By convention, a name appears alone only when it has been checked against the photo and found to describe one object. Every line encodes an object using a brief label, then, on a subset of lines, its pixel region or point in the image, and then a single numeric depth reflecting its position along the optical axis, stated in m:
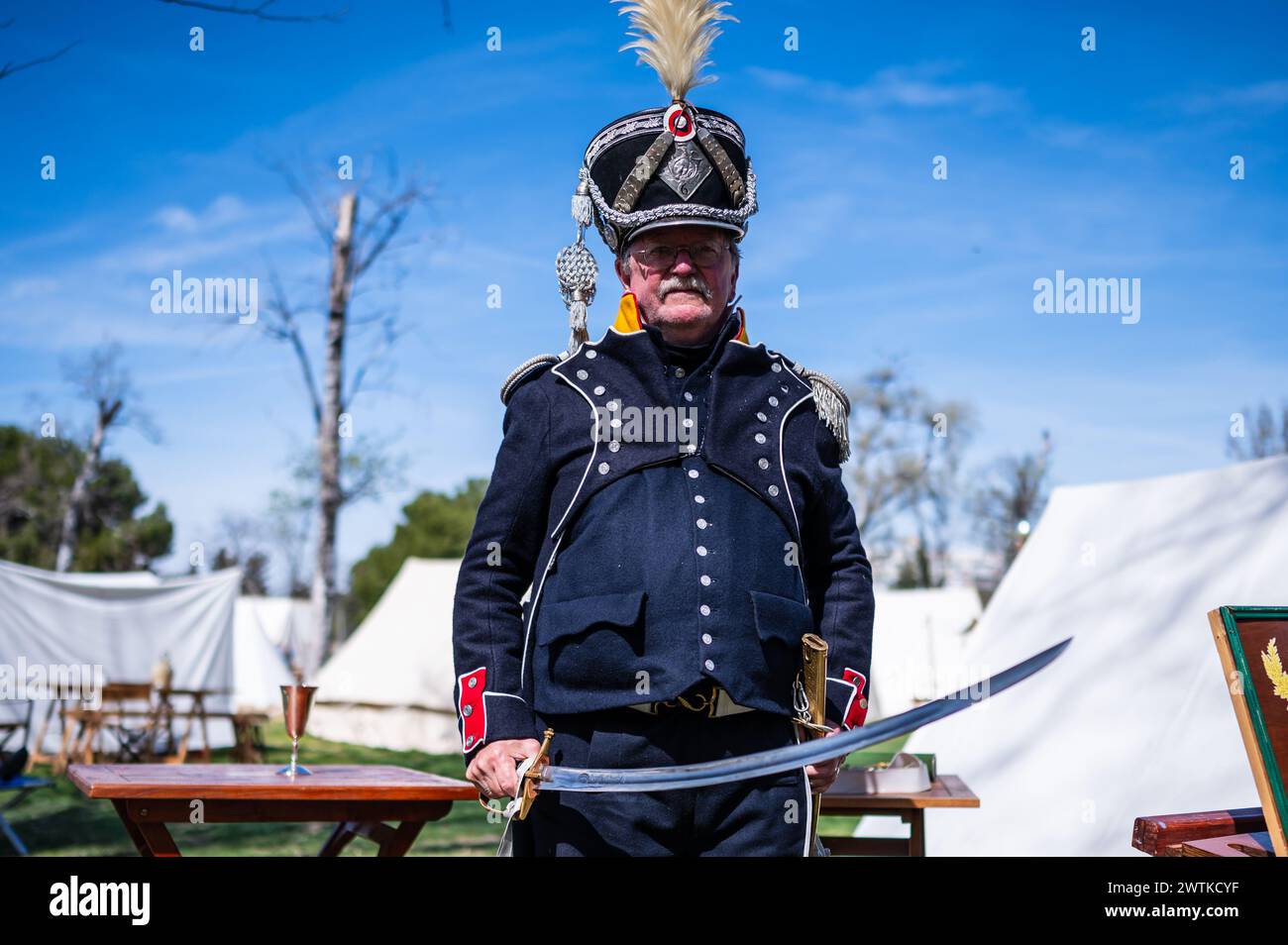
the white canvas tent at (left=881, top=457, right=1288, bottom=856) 4.54
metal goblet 3.62
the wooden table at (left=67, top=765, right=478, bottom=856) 2.84
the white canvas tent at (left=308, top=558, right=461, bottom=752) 13.98
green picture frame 2.07
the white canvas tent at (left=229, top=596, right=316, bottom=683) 11.48
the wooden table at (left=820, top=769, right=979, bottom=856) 3.60
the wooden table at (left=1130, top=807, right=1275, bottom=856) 2.22
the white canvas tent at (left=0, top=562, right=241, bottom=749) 12.27
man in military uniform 2.07
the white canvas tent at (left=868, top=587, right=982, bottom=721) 14.96
